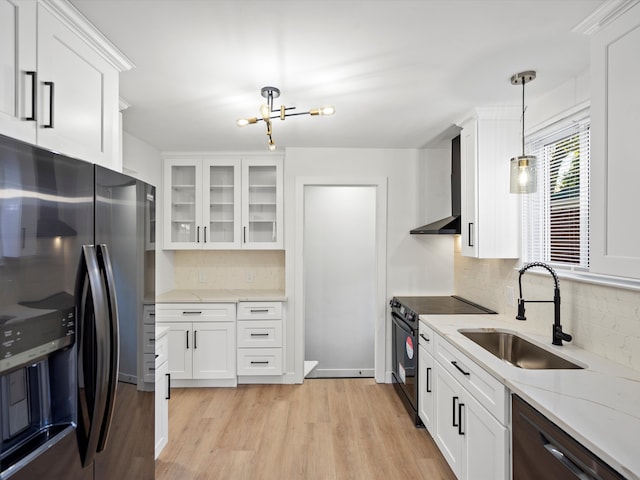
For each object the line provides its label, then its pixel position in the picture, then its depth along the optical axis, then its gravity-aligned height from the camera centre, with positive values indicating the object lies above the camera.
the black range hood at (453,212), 2.91 +0.27
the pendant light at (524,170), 2.03 +0.42
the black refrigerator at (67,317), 0.85 -0.22
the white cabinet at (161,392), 2.21 -0.99
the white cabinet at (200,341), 3.46 -0.99
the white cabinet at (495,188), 2.54 +0.40
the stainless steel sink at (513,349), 1.96 -0.65
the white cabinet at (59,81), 1.15 +0.61
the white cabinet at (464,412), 1.54 -0.92
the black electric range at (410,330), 2.78 -0.76
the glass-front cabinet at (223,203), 3.80 +0.42
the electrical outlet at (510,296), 2.57 -0.40
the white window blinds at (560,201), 2.04 +0.27
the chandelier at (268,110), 1.86 +0.73
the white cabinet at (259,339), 3.53 -0.99
